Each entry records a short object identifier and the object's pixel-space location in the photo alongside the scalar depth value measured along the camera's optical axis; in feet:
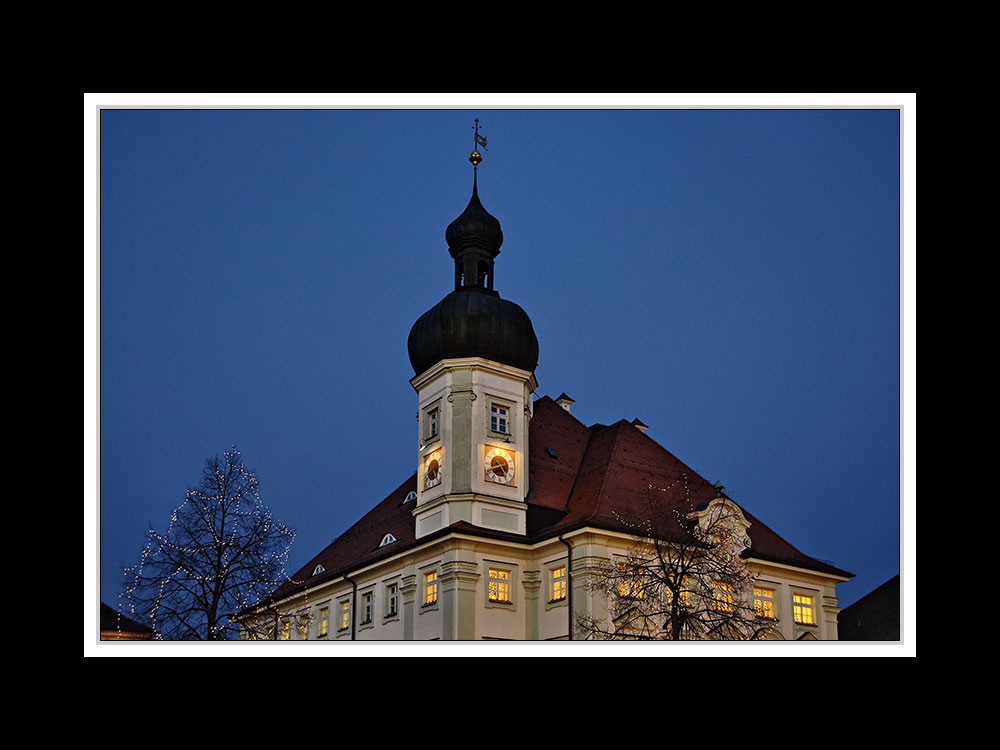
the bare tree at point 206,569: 92.02
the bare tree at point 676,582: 95.61
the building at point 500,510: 118.83
